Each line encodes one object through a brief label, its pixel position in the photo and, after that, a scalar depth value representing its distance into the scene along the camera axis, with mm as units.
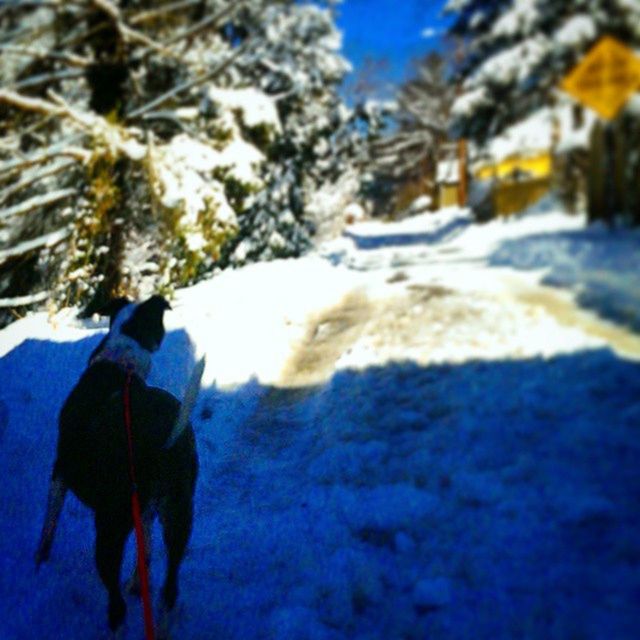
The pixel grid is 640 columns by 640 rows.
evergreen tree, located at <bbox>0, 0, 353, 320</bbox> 4090
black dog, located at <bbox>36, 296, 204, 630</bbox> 2367
